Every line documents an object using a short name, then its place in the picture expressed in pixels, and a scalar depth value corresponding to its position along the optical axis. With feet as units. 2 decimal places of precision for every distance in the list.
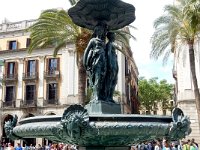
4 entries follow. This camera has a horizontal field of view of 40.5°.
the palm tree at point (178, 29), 48.25
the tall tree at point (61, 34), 49.25
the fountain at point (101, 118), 12.14
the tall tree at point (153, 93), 158.61
